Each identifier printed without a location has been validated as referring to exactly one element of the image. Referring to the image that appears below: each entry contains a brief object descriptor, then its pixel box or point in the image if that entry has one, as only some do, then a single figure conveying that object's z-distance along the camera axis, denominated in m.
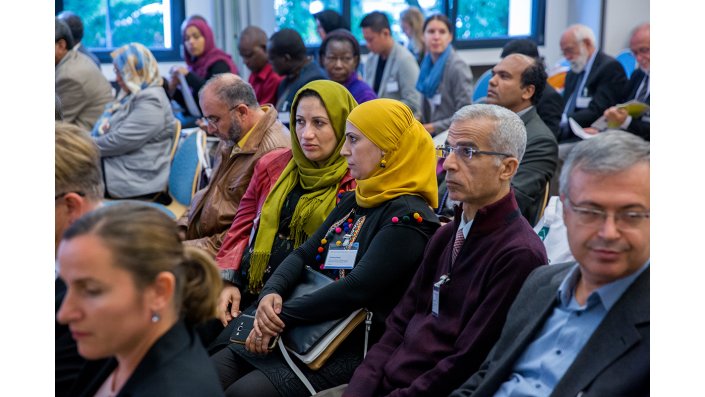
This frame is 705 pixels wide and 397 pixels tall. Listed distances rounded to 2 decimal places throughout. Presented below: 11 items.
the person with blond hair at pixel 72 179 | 1.91
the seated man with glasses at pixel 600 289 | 1.56
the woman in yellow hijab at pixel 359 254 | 2.49
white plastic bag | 2.77
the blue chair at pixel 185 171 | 4.68
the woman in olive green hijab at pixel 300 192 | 3.10
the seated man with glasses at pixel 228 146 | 3.59
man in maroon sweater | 2.06
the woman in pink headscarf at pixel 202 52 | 7.16
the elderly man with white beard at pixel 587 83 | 6.07
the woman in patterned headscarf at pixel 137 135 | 5.04
